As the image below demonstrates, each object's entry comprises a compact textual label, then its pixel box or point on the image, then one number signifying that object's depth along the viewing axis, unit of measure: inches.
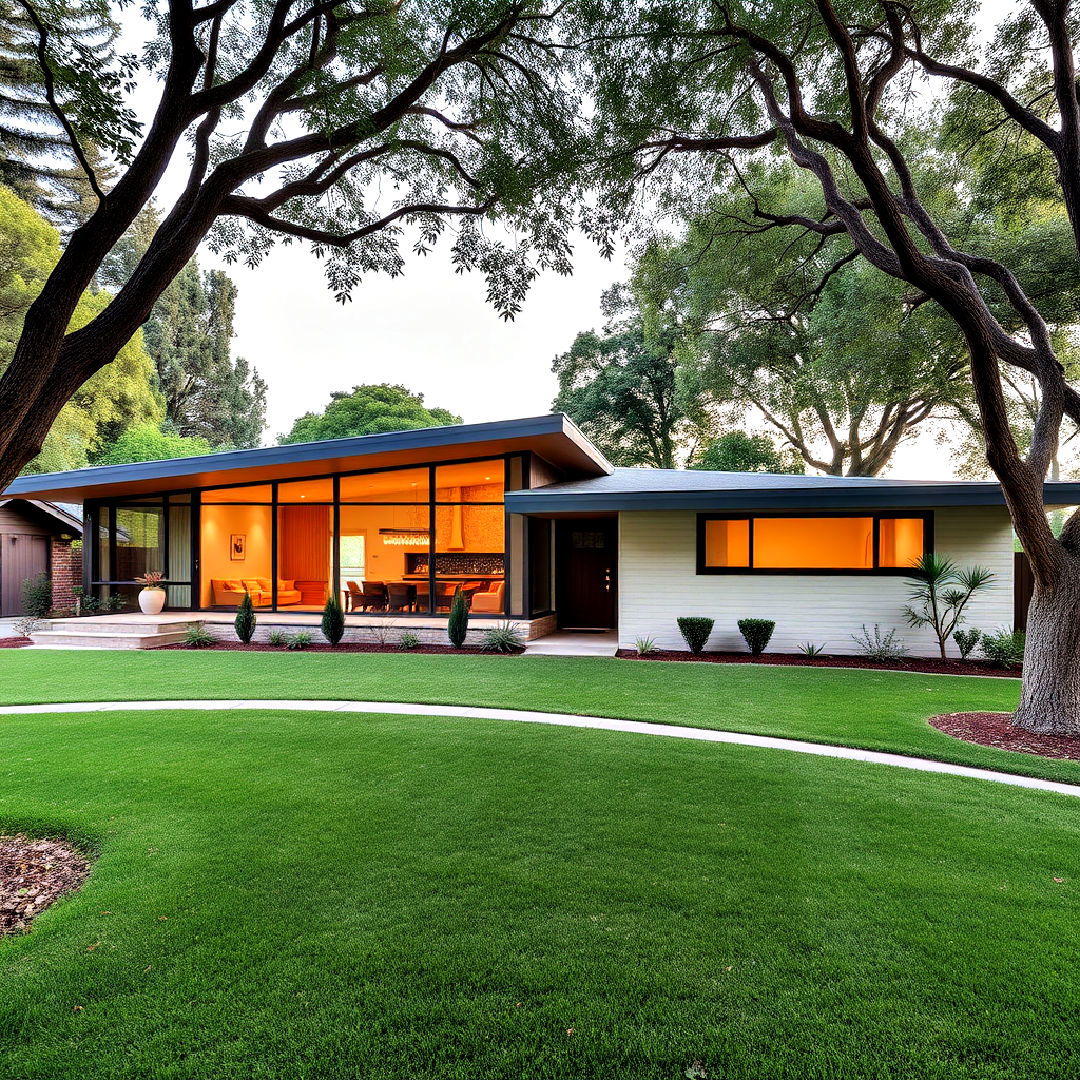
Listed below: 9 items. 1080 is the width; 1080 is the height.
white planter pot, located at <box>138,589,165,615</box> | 522.6
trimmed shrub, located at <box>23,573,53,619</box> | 613.6
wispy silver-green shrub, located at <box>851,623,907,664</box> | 390.3
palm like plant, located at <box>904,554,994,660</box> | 379.2
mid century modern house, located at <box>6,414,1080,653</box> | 399.9
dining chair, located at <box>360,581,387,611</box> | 511.8
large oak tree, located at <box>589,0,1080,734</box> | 229.1
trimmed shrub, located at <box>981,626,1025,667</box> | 366.6
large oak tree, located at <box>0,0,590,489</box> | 132.3
